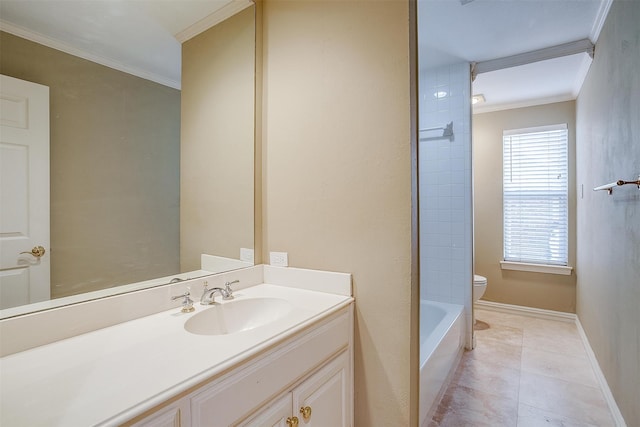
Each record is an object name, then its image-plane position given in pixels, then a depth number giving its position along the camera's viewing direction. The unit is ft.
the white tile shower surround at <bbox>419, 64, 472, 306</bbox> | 8.84
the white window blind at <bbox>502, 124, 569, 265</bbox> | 11.14
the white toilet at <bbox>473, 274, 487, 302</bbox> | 10.04
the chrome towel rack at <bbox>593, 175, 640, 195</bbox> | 4.55
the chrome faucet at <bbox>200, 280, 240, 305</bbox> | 4.33
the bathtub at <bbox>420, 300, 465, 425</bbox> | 5.56
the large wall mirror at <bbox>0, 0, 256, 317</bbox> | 3.16
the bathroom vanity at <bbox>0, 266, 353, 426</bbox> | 2.19
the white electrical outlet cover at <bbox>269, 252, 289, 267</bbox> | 5.39
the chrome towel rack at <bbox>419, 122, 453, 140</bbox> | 8.95
